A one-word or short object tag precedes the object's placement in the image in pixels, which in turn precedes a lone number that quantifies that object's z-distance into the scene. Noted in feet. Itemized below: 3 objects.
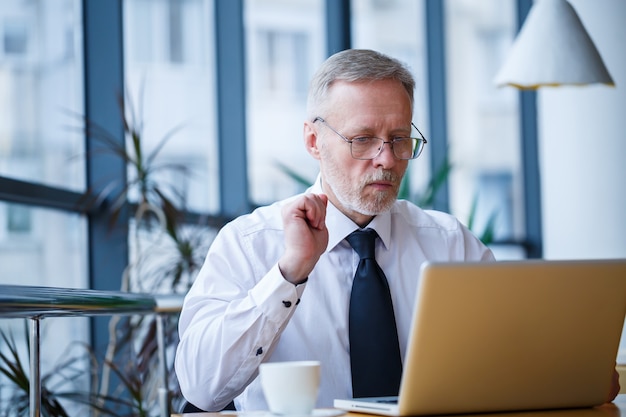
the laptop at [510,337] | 5.63
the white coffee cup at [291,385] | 5.64
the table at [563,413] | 5.90
